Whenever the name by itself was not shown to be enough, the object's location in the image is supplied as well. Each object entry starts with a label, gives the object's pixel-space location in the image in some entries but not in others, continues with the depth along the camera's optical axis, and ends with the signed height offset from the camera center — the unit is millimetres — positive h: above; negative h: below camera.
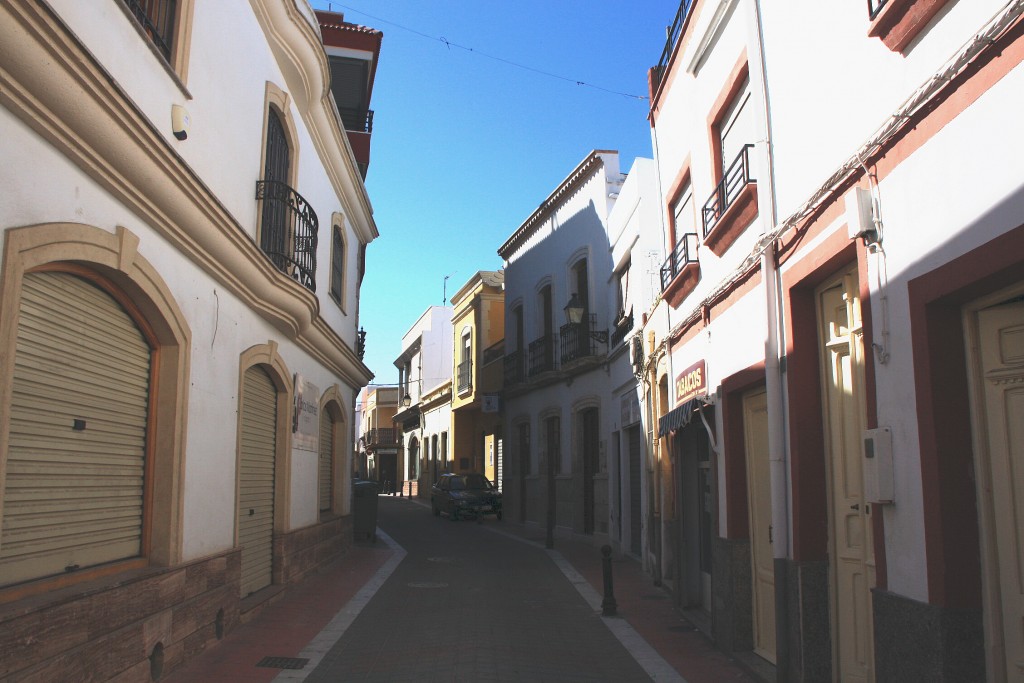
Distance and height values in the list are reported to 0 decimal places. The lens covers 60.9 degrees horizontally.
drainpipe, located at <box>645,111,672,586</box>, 12023 +305
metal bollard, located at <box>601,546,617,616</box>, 10070 -1433
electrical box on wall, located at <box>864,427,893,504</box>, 4809 +2
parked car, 26578 -873
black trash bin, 18578 -919
